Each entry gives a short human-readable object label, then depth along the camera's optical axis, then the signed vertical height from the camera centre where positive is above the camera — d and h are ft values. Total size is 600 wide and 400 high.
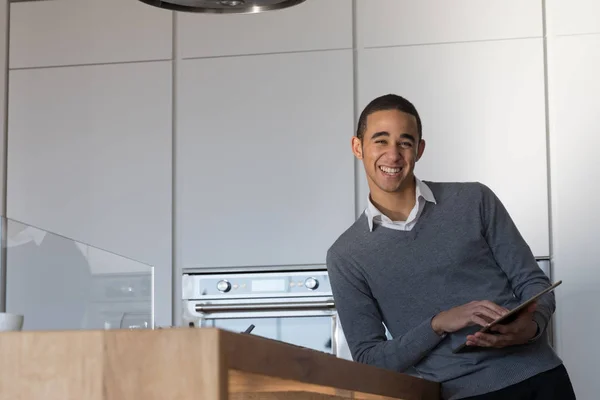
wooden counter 7.23 -0.04
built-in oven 19.46 -0.03
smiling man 14.86 +0.37
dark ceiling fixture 15.47 +2.14
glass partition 16.79 +0.26
